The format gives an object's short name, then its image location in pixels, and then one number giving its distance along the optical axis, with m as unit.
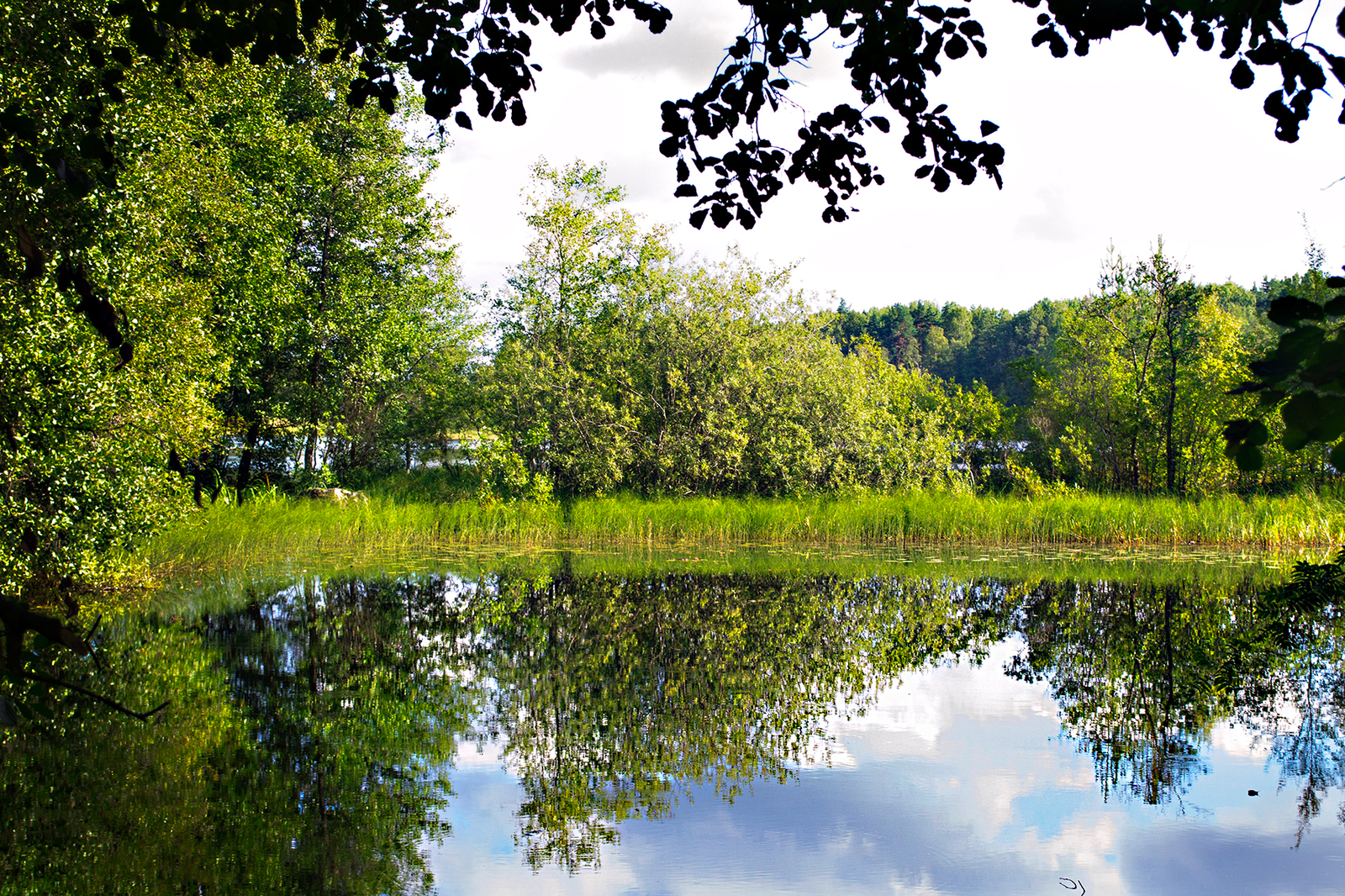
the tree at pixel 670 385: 21.75
